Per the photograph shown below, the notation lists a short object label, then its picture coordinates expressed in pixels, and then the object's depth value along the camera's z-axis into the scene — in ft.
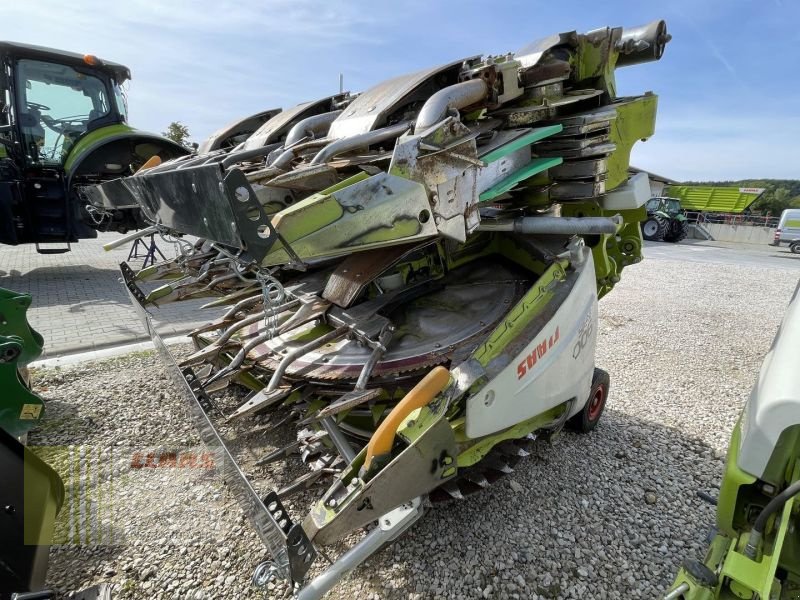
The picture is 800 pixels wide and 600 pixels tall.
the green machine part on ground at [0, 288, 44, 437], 8.96
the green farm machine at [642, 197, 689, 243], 69.67
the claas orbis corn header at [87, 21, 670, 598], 5.69
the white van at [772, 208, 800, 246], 61.31
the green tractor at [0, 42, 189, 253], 24.86
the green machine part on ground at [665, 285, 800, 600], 4.69
